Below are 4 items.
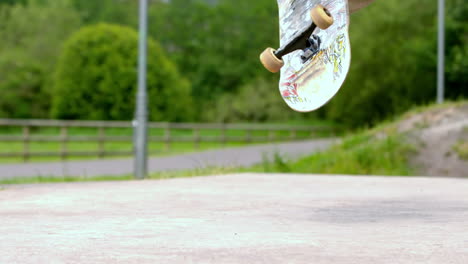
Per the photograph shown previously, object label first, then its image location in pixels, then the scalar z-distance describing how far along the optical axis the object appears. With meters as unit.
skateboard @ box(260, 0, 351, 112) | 5.60
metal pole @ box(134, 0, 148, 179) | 14.95
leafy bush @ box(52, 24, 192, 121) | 41.38
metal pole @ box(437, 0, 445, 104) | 24.12
